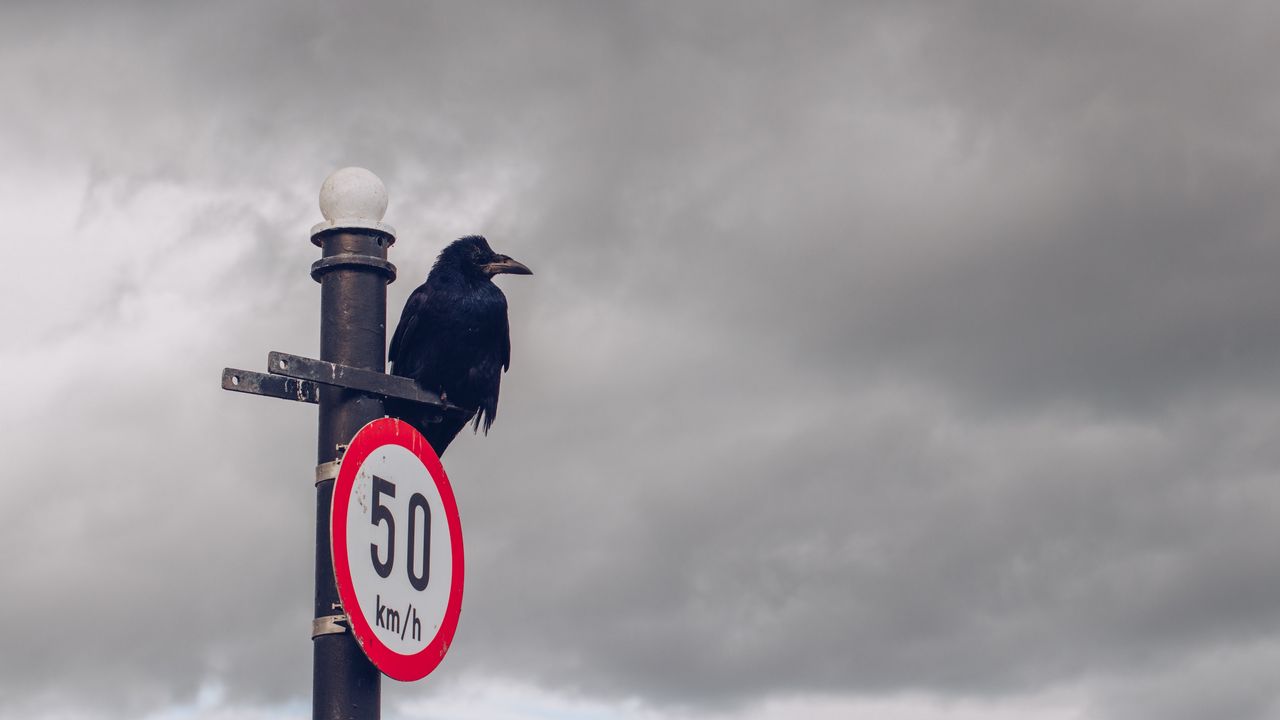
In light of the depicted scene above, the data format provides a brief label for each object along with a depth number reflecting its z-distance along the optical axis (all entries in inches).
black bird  267.1
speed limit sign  166.7
